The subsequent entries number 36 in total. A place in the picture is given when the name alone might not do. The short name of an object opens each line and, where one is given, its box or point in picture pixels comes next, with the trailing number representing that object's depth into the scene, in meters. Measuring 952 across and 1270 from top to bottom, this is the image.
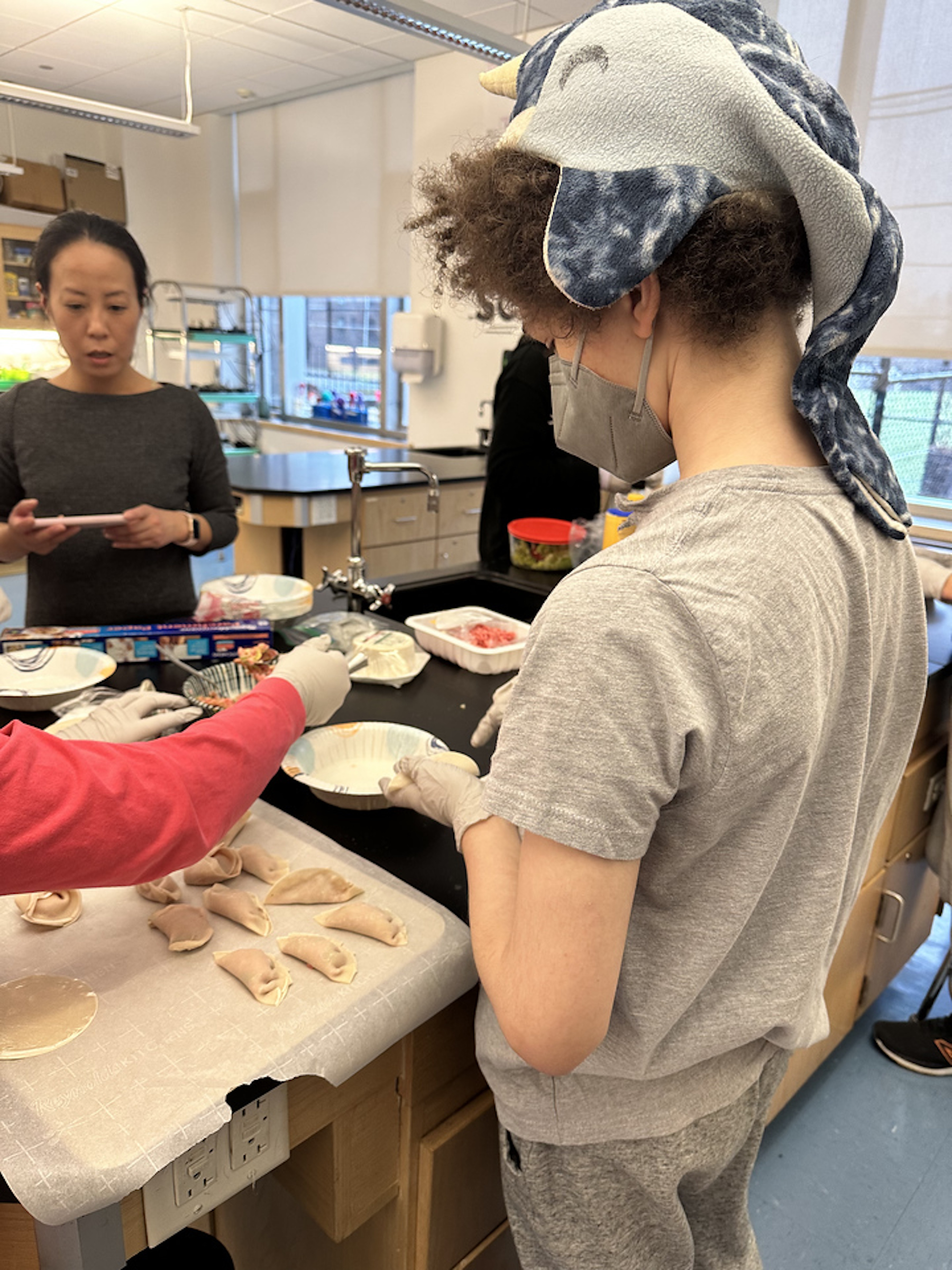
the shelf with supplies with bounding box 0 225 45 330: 6.18
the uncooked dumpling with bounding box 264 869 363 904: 0.93
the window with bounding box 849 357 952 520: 3.53
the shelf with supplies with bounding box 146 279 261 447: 6.53
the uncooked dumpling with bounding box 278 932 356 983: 0.83
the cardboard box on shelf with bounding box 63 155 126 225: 6.39
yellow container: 1.89
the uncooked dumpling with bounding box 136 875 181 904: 0.92
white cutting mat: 0.64
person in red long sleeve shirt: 0.68
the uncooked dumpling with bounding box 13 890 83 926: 0.88
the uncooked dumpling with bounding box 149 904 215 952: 0.86
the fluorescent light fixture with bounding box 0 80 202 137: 3.71
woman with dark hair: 1.75
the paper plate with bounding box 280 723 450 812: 1.22
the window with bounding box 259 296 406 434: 6.45
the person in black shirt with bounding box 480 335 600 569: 2.41
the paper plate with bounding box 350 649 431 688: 1.58
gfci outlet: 0.71
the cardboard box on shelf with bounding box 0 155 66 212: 6.07
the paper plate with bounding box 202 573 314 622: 1.79
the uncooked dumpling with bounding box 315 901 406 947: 0.87
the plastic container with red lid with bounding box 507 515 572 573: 2.23
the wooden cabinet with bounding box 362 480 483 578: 4.11
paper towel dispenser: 5.17
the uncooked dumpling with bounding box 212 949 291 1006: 0.80
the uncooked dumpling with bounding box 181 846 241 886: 0.96
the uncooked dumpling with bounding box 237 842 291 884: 0.97
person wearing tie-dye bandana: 0.56
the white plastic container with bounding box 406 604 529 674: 1.66
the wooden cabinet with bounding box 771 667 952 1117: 1.79
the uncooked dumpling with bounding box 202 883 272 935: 0.89
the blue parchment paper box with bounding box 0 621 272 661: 1.55
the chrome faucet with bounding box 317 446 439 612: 1.78
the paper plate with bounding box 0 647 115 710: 1.36
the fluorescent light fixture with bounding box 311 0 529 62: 2.59
